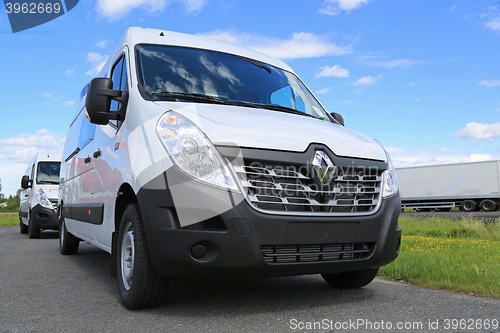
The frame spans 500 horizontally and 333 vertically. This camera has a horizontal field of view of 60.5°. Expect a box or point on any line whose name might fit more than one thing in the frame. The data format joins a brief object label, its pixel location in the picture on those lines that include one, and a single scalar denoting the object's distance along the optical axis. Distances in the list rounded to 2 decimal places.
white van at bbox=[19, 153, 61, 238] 11.22
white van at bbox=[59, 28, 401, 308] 2.92
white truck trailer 29.91
